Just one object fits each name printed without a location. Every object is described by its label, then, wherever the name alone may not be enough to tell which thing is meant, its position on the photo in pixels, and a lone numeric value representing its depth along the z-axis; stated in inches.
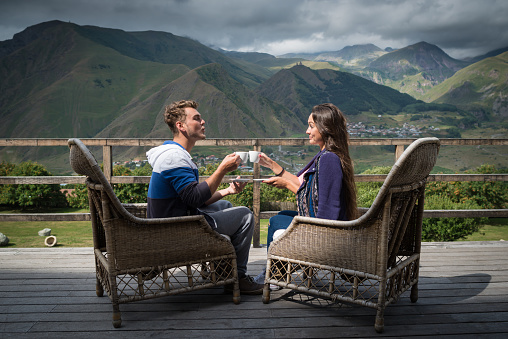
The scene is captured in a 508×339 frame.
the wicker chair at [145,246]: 63.5
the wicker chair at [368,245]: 60.2
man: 66.6
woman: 64.8
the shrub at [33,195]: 658.8
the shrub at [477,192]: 417.1
